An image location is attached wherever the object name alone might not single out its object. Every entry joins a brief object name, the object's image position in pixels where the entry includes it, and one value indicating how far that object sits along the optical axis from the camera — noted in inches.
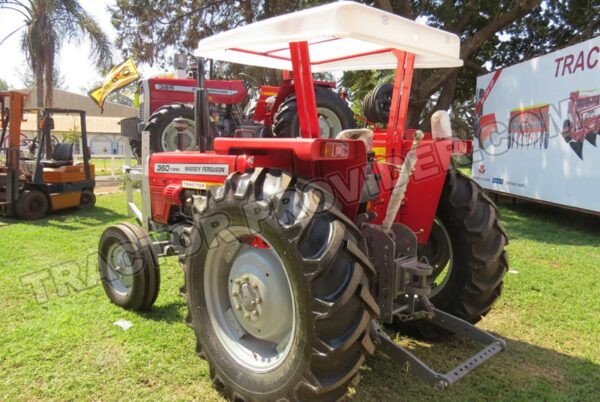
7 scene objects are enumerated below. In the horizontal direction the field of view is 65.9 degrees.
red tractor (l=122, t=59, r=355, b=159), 210.2
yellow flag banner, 418.0
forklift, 342.6
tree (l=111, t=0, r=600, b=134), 543.2
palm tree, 706.2
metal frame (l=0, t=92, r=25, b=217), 340.5
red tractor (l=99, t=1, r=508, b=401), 82.9
